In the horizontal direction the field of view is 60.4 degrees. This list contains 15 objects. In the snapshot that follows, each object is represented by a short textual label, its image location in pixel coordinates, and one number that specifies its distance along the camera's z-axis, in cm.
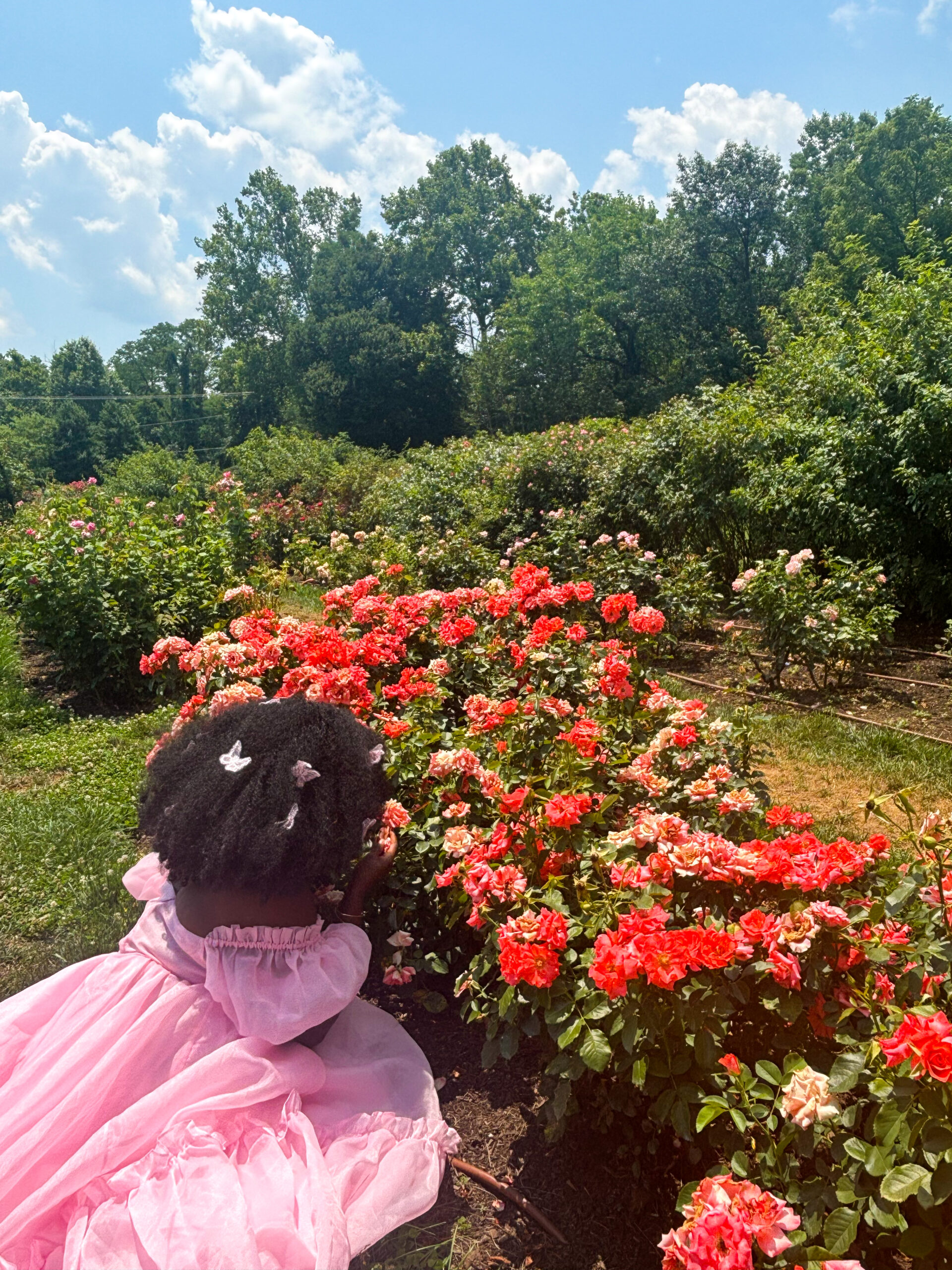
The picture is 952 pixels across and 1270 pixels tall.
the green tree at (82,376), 4797
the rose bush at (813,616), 507
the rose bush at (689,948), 120
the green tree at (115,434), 4391
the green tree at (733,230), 2753
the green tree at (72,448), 4244
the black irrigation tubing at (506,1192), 170
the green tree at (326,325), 3023
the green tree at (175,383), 4969
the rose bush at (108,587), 570
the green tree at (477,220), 3950
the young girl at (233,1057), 149
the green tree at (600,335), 2781
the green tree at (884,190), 2633
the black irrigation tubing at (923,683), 501
